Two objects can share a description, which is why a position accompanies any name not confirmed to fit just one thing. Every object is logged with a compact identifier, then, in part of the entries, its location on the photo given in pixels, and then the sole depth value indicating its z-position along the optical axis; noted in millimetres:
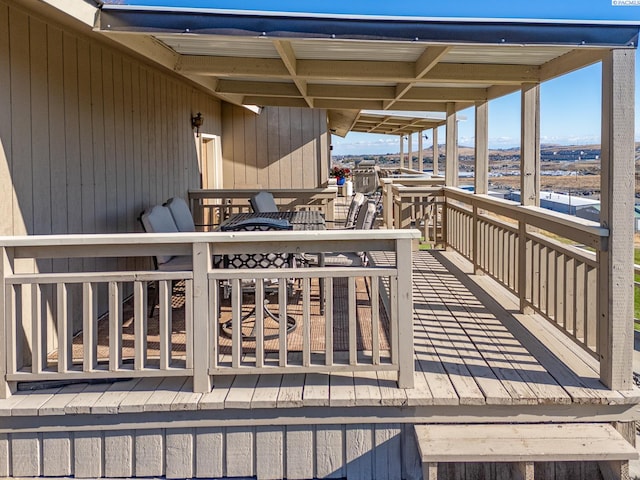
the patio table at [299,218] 4742
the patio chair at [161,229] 4359
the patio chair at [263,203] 6457
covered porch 2893
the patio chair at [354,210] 5598
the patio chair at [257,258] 3453
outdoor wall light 7270
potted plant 19464
